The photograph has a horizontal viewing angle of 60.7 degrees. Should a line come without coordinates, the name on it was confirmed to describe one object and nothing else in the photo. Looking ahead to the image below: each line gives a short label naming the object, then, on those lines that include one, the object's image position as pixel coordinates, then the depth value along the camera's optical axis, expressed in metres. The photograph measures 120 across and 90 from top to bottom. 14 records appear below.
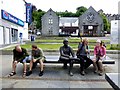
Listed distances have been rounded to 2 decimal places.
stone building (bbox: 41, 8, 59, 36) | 32.51
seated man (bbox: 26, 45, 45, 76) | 3.67
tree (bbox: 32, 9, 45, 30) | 38.72
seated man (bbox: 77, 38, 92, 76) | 3.74
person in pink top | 3.75
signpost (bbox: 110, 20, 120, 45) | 6.74
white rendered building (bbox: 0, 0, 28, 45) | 11.40
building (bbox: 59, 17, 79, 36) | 34.92
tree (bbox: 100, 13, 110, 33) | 35.98
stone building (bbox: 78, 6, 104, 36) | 32.66
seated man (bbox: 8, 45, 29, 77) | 3.67
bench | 3.74
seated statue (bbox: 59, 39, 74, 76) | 3.74
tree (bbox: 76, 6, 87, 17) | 43.73
